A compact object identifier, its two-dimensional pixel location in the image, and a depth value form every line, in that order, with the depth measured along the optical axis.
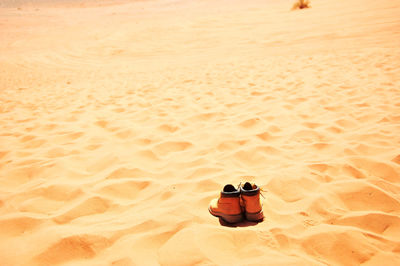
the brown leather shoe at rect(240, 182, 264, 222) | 1.65
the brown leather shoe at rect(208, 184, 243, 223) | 1.66
